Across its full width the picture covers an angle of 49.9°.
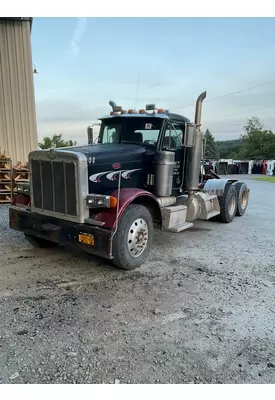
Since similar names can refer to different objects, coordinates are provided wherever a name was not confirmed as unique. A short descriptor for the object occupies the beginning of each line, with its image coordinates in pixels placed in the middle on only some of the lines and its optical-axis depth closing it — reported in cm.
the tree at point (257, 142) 4762
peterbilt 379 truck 393
